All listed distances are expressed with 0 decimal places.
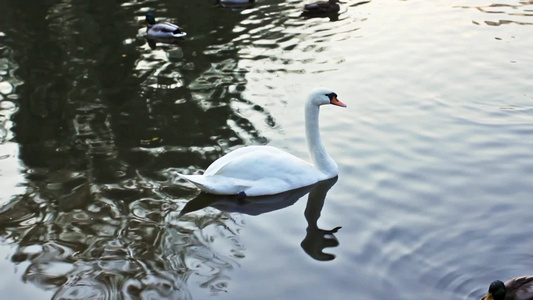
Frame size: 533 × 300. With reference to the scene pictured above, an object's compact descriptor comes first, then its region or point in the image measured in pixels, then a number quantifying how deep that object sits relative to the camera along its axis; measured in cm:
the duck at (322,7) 1513
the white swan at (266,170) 780
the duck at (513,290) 540
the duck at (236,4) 1620
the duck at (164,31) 1368
